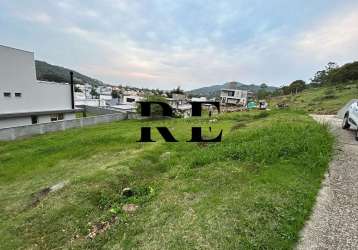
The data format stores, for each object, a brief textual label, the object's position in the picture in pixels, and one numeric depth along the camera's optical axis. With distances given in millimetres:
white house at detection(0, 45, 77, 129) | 17859
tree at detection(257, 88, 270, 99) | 73062
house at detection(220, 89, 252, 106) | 62847
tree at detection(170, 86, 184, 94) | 62981
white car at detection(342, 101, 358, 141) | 8580
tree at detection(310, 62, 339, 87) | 64137
